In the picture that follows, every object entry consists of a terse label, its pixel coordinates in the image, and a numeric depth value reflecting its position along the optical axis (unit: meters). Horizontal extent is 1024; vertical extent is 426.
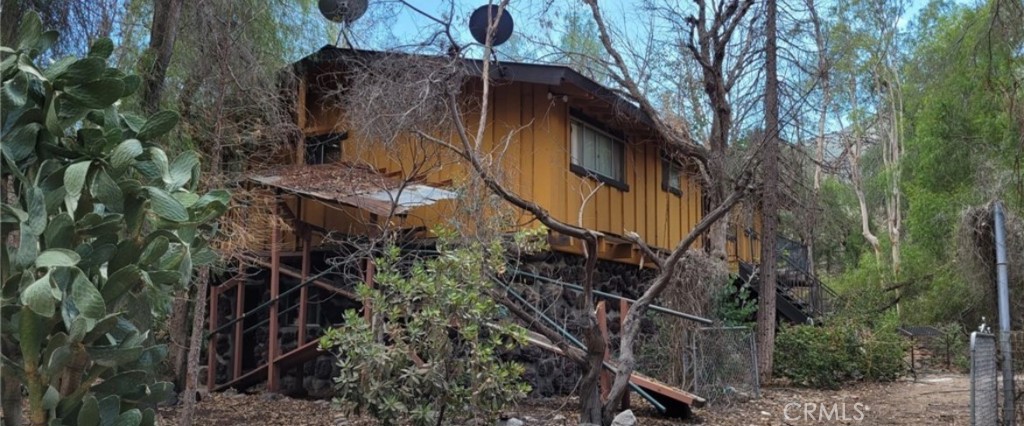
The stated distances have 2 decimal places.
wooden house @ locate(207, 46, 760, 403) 8.76
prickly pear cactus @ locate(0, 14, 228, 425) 1.93
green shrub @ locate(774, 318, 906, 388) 11.79
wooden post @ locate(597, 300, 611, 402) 7.99
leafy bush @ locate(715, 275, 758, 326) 10.18
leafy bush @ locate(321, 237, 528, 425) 5.91
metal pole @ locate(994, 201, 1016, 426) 6.21
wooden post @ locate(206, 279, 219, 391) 10.48
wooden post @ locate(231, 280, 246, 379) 10.44
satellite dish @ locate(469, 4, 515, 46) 8.98
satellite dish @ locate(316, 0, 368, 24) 8.92
